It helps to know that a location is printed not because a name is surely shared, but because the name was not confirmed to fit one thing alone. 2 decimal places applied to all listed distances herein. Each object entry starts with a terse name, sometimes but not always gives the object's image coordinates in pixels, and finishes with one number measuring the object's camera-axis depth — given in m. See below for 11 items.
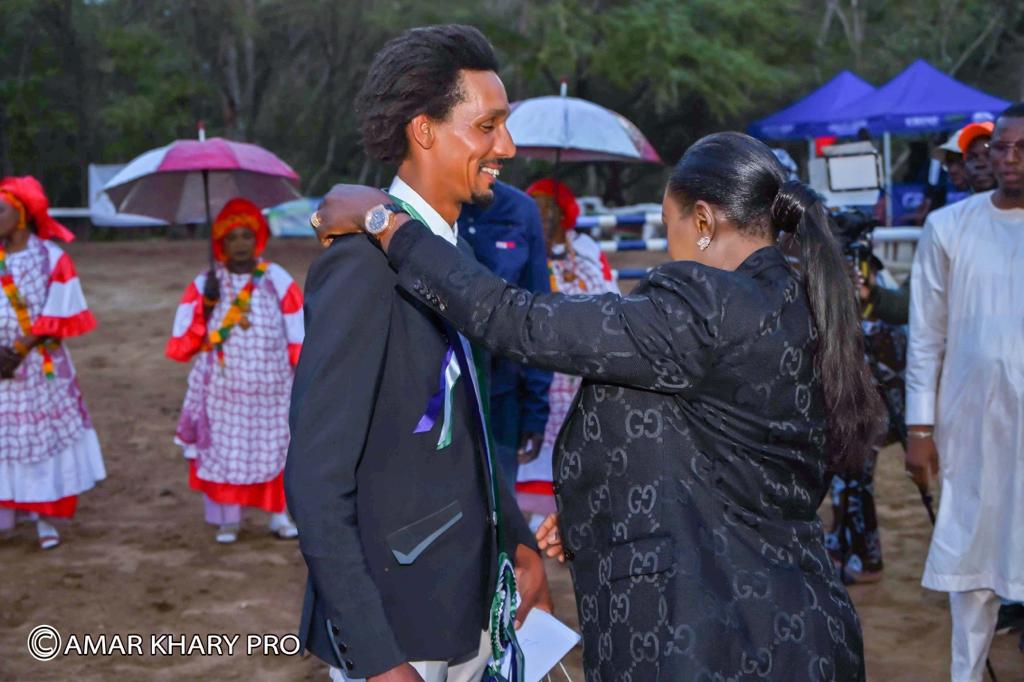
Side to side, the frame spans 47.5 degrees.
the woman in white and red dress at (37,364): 6.69
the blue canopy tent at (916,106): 18.31
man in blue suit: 5.17
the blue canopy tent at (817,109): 20.16
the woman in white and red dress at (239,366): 6.88
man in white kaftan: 4.14
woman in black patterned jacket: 2.22
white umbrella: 7.57
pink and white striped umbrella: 7.29
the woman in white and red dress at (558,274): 6.89
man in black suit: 2.09
